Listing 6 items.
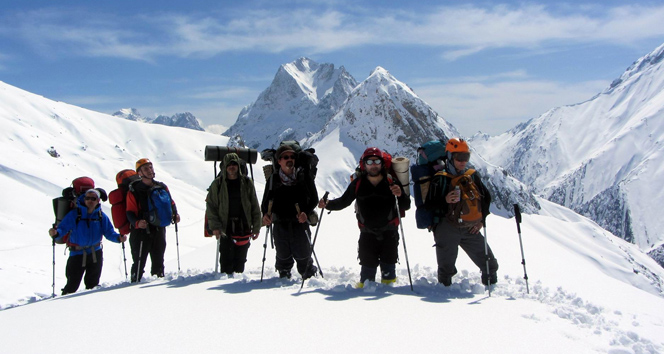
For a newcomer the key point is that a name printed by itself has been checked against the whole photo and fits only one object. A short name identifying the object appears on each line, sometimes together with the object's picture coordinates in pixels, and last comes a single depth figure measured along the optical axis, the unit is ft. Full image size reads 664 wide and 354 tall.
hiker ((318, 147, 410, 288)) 23.48
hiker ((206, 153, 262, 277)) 26.21
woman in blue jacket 28.48
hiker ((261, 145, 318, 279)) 24.93
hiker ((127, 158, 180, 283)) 28.09
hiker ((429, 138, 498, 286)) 23.35
